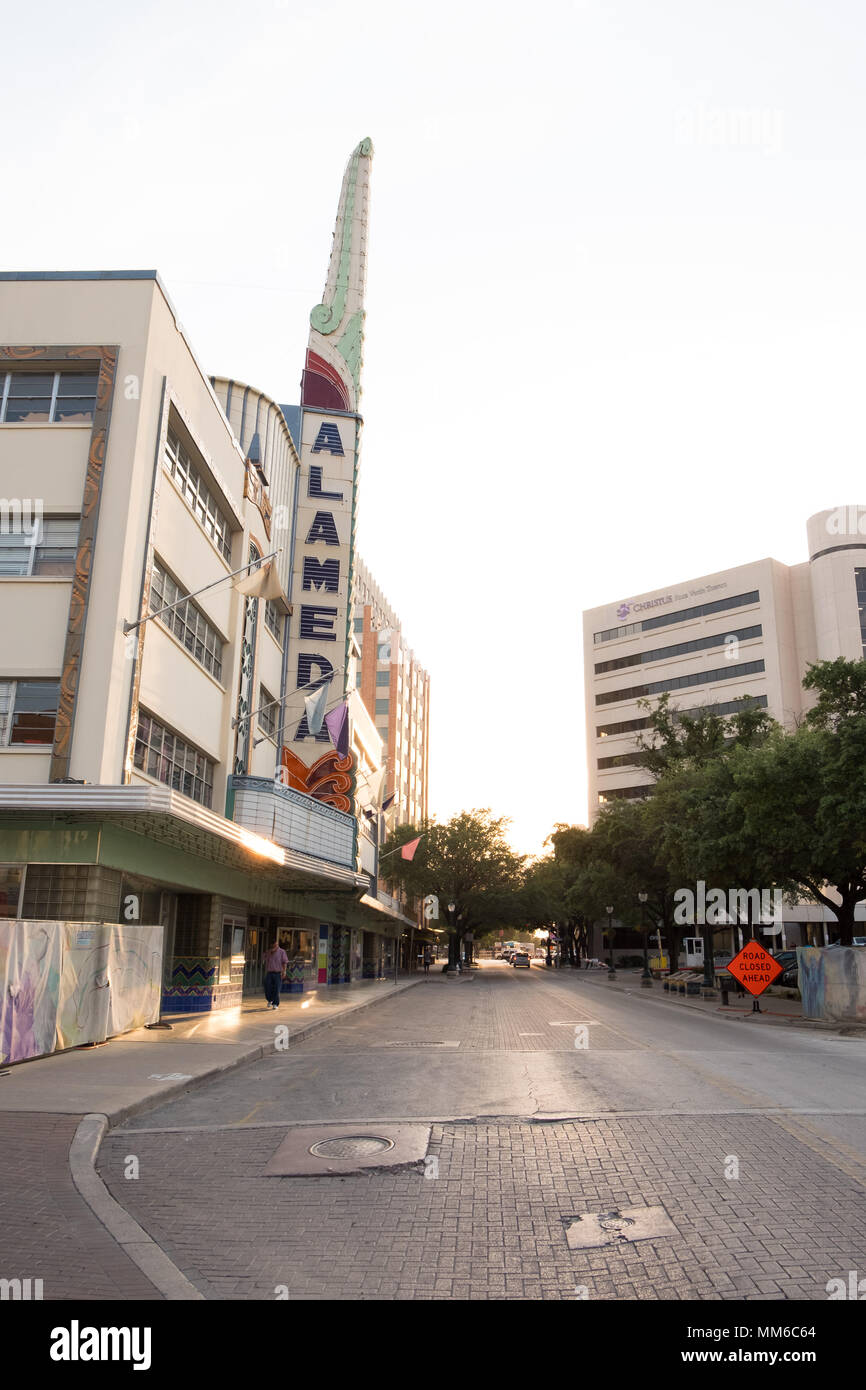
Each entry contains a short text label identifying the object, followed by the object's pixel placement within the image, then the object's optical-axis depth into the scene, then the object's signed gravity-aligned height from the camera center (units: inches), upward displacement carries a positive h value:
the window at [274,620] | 1238.3 +403.9
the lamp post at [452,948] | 2664.9 -12.9
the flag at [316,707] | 1071.0 +253.5
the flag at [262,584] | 825.5 +296.9
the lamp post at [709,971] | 1346.0 -32.4
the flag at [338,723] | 1218.6 +268.5
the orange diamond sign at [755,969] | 896.9 -18.0
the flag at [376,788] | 1609.3 +268.0
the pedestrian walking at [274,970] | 915.4 -27.2
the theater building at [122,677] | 621.6 +205.1
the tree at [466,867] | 2546.8 +196.9
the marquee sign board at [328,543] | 1283.2 +539.2
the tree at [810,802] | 857.5 +135.6
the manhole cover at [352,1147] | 318.0 -67.0
